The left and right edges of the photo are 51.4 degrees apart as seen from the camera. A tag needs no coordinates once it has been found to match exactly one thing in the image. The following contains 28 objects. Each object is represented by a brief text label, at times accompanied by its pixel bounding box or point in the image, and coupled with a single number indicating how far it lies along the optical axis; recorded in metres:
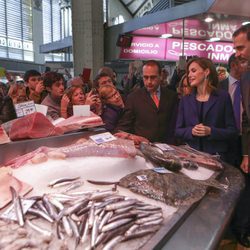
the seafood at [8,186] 1.19
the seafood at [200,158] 1.77
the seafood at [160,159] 1.62
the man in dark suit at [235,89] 2.55
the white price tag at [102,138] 1.67
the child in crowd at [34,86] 3.61
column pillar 6.63
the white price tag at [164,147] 1.89
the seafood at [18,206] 1.03
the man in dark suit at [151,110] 2.58
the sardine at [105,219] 1.00
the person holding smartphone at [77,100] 2.62
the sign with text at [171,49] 7.33
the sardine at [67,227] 0.96
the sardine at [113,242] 0.91
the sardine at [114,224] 0.99
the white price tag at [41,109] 2.01
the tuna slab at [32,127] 1.73
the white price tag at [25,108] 1.90
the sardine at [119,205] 1.10
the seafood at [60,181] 1.33
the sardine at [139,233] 0.97
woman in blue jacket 2.35
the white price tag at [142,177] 1.36
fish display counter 0.99
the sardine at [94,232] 0.92
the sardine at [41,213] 1.05
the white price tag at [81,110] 2.06
